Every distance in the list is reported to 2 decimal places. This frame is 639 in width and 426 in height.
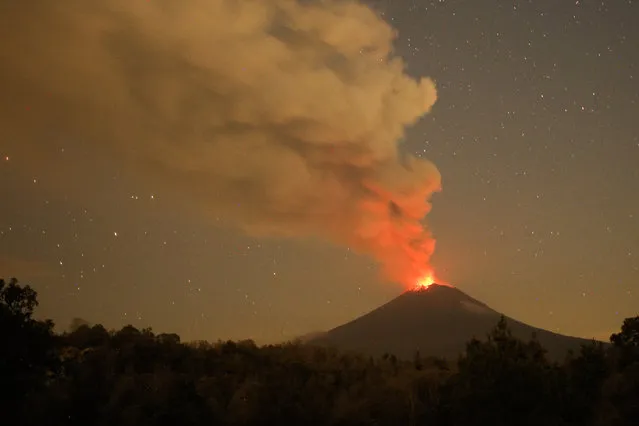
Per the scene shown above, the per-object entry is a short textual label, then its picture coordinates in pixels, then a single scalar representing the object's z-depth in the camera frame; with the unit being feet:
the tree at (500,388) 77.97
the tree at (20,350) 80.18
